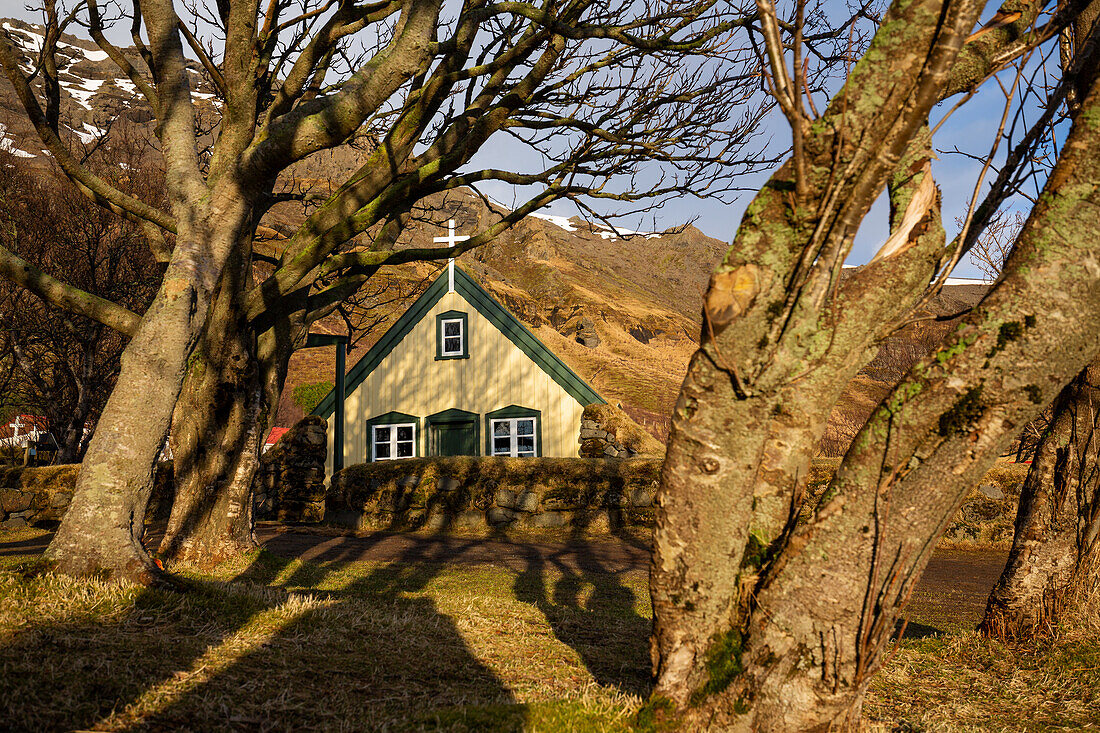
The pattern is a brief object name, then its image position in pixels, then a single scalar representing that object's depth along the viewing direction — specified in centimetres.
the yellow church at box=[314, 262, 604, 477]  1948
